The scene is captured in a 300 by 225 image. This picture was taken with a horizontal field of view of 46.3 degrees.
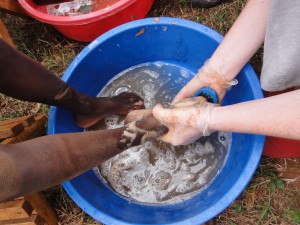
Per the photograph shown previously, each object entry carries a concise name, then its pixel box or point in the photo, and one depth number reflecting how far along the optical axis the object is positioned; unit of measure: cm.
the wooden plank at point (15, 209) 124
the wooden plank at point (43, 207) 130
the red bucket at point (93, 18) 146
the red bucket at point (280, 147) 131
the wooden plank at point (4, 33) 159
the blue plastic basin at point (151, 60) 119
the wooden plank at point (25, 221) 129
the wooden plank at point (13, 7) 162
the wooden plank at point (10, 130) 130
